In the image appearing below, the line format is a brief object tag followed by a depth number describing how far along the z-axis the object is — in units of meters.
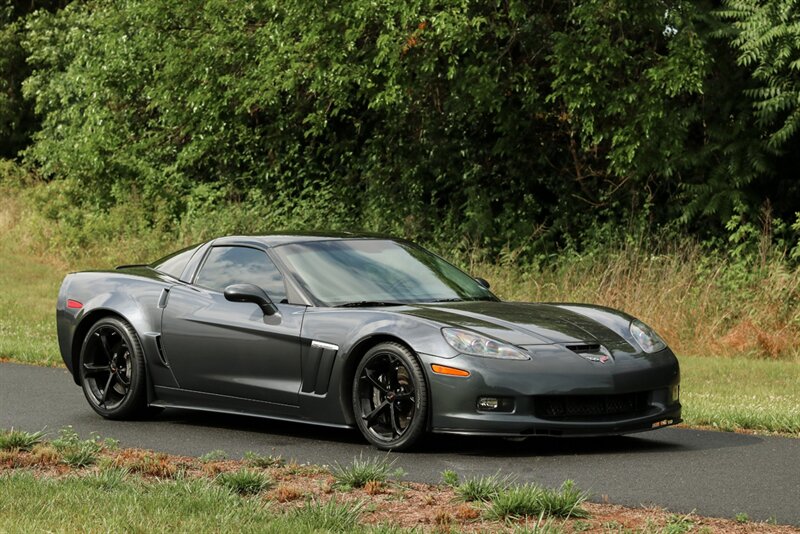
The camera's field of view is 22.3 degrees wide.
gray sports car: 12.38
